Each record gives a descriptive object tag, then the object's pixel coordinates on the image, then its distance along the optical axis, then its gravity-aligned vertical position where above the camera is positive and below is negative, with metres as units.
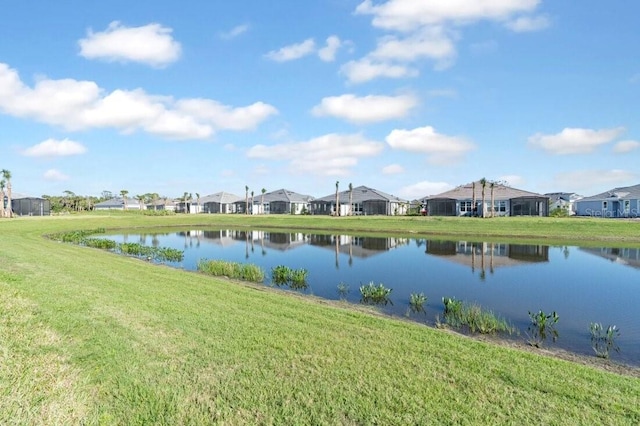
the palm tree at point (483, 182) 56.25 +4.15
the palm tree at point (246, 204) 88.12 +1.50
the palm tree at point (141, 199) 109.00 +3.08
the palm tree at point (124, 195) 109.69 +4.10
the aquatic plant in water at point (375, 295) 13.56 -2.88
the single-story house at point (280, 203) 85.50 +1.78
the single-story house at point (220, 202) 97.75 +2.11
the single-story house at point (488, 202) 59.53 +1.47
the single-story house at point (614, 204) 56.56 +1.32
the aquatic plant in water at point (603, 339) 9.01 -3.09
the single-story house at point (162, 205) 122.81 +1.73
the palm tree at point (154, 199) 122.96 +3.49
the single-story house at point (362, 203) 72.06 +1.49
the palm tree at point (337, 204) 72.75 +1.33
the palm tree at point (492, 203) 56.05 +1.20
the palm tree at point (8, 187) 64.96 +3.82
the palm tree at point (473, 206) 60.77 +0.88
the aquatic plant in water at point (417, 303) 12.54 -2.93
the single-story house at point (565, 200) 78.82 +2.47
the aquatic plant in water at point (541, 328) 9.90 -3.07
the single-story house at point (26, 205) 74.31 +0.93
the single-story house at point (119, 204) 119.88 +1.91
